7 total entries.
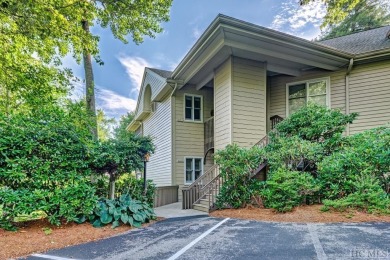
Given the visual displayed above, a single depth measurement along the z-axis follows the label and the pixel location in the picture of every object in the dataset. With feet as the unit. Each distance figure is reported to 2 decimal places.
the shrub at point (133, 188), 23.46
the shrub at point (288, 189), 19.48
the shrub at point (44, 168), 15.66
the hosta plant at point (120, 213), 17.94
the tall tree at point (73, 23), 23.44
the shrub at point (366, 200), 17.24
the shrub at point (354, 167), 19.16
